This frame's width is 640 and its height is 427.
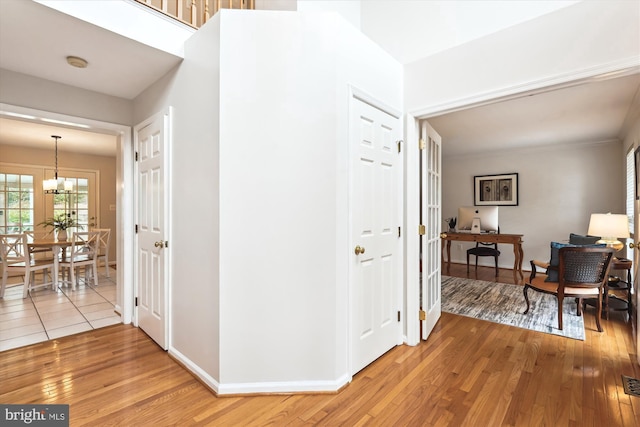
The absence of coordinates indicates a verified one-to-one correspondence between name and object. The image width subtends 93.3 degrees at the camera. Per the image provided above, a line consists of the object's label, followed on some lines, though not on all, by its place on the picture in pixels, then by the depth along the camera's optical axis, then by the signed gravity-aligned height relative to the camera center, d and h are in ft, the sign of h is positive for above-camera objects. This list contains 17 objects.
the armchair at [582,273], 9.70 -2.05
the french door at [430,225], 8.89 -0.47
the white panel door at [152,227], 8.25 -0.48
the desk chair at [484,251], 18.04 -2.49
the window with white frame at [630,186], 12.50 +1.07
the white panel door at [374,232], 7.09 -0.54
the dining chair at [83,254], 14.85 -2.30
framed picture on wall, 19.51 +1.40
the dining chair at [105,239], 16.80 -1.60
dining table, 14.12 -1.66
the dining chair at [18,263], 13.17 -2.35
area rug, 10.21 -3.85
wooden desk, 16.61 -1.61
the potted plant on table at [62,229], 15.45 -0.93
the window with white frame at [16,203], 18.45 +0.54
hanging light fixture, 17.00 +1.50
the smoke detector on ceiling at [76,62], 7.81 +3.96
